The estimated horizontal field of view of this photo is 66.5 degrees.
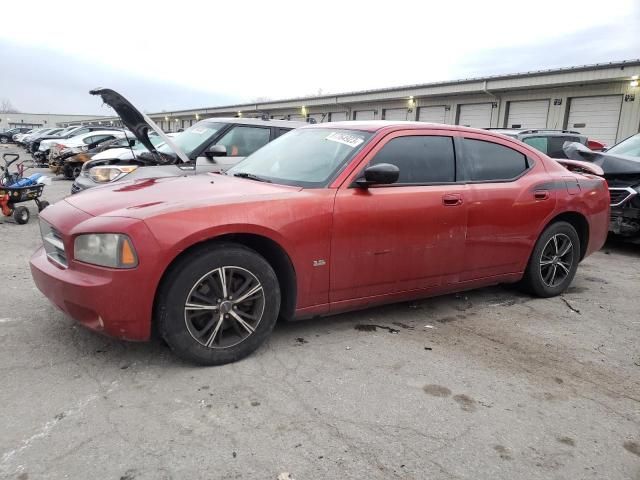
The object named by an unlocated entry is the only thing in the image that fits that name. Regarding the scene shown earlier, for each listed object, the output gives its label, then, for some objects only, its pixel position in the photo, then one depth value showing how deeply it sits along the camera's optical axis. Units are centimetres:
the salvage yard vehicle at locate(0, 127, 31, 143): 4698
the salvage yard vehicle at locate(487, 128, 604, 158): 1041
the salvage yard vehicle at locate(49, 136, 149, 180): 1430
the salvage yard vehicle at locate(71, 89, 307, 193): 612
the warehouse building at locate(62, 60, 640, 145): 1744
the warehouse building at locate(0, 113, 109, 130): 9756
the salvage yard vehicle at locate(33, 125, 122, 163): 1897
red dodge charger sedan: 282
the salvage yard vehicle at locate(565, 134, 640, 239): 670
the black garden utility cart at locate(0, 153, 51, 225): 798
